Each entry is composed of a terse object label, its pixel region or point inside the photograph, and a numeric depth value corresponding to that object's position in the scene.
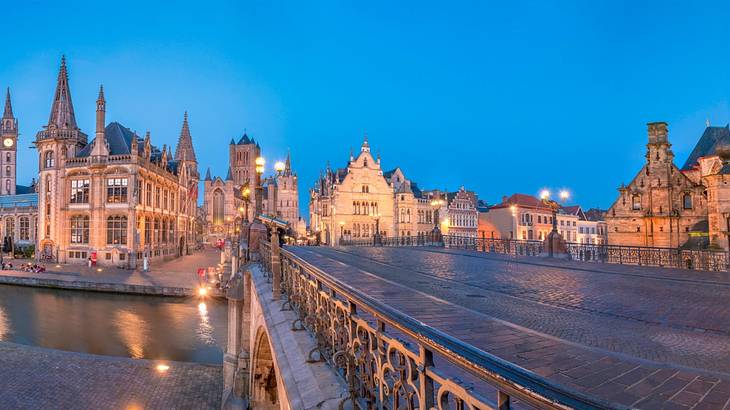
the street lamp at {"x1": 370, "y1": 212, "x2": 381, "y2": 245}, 37.97
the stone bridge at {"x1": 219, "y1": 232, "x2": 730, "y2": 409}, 2.11
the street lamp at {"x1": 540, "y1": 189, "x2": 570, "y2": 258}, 22.27
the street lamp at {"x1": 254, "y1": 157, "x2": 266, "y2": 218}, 16.49
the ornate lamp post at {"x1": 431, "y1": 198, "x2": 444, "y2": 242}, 34.00
